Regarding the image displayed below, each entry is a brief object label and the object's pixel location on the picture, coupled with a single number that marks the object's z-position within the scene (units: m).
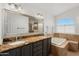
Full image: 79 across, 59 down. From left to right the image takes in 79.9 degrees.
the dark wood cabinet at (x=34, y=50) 0.76
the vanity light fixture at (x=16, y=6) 1.04
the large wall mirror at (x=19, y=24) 1.01
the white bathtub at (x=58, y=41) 1.52
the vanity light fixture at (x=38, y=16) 1.57
